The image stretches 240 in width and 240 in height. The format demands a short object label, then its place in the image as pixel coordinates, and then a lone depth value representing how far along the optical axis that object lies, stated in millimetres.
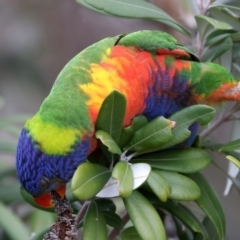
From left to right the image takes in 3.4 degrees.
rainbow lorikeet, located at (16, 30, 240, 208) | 3055
